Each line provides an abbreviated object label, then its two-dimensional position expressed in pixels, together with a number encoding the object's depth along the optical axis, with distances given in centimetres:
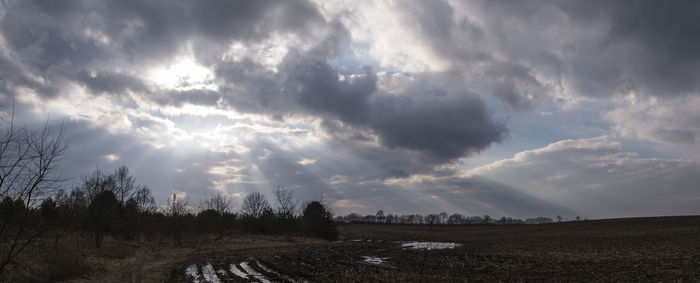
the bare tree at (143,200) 5694
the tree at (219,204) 7756
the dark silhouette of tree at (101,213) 3497
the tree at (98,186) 4039
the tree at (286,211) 7975
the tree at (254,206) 7978
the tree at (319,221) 6819
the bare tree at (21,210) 1482
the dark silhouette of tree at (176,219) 4819
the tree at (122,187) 4733
